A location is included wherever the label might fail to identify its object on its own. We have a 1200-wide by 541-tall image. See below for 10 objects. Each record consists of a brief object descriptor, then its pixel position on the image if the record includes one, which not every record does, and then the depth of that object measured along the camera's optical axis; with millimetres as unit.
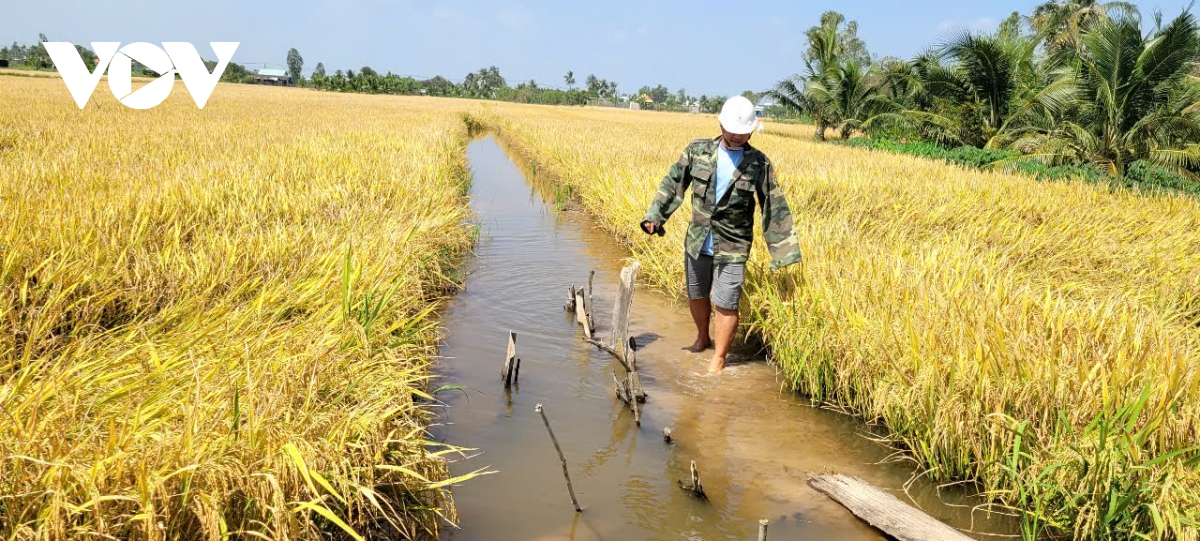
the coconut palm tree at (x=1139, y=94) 10727
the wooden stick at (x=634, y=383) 3631
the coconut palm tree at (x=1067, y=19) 28141
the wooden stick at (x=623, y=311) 4031
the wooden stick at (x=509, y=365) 3801
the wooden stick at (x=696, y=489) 2754
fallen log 2482
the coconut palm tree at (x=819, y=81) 25125
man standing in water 3873
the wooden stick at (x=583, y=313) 4598
